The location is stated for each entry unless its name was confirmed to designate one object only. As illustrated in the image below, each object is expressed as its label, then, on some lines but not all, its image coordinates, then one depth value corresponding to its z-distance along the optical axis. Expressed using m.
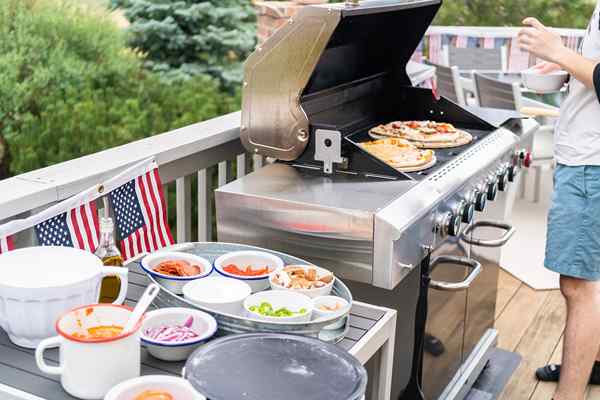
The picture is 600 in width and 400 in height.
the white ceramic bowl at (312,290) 1.88
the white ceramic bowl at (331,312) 1.77
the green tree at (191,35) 7.95
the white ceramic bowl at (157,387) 1.43
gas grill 2.21
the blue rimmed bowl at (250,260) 2.03
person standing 2.68
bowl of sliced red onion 1.61
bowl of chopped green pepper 1.76
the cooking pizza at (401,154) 2.54
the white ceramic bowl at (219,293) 1.79
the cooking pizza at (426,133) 2.82
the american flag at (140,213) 2.27
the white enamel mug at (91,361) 1.45
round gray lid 1.46
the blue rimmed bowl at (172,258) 1.89
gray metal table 1.50
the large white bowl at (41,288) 1.59
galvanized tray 1.70
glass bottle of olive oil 1.87
